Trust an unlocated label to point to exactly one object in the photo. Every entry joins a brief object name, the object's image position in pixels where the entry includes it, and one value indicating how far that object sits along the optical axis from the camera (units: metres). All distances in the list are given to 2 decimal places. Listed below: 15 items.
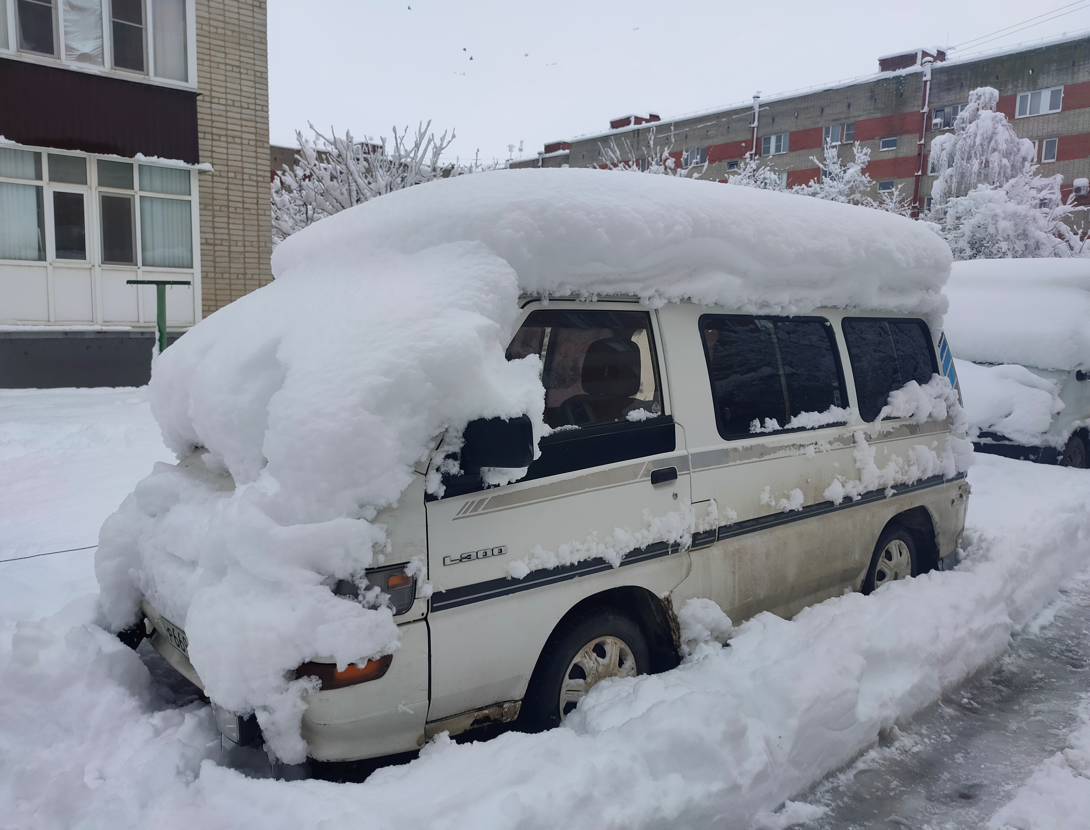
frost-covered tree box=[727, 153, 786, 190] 28.02
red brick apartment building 35.53
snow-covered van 2.54
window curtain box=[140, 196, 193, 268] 13.41
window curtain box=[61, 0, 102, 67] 12.38
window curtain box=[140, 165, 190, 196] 13.31
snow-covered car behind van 8.32
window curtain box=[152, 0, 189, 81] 13.25
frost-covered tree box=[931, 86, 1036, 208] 24.61
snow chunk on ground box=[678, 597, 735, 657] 3.49
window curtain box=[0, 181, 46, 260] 12.34
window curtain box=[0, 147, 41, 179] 12.23
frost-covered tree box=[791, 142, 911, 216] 28.02
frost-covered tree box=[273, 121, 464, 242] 16.59
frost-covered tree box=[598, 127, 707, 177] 27.64
